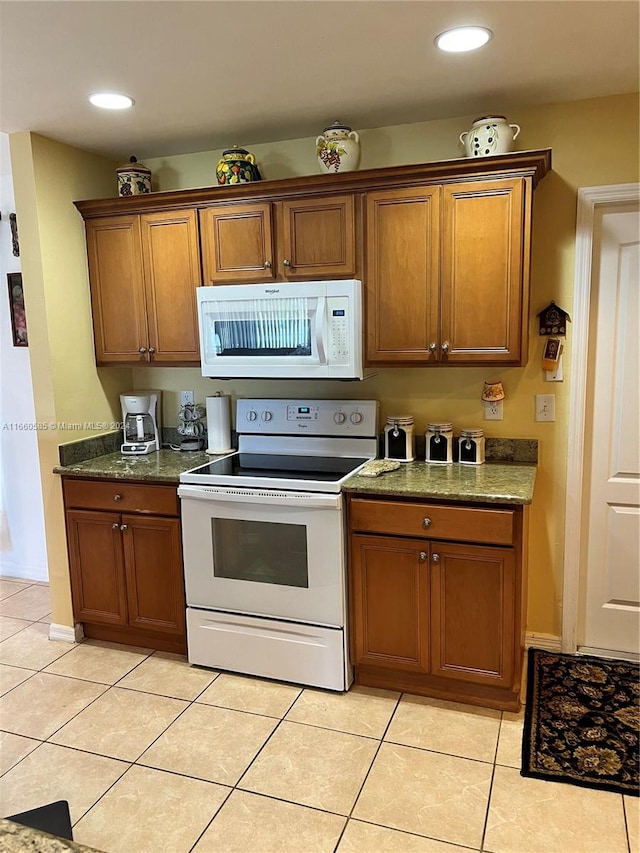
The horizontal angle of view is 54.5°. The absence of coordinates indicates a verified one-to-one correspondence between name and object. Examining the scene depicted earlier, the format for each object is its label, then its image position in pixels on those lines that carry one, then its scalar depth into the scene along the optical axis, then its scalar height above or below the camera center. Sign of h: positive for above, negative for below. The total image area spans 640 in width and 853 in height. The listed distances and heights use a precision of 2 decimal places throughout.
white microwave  2.70 +0.07
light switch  2.82 -0.30
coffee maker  3.34 -0.38
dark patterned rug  2.16 -1.48
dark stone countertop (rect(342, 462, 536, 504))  2.39 -0.57
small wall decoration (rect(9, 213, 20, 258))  3.52 +0.67
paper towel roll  3.21 -0.39
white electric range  2.61 -0.92
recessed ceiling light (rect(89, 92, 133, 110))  2.45 +1.00
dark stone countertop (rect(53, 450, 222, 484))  2.89 -0.56
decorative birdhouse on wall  2.74 +0.09
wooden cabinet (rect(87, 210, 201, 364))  3.02 +0.32
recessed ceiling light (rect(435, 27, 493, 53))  1.99 +0.99
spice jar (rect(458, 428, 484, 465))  2.84 -0.48
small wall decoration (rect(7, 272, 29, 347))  3.65 +0.26
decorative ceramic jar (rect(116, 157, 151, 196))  3.12 +0.86
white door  2.69 -0.49
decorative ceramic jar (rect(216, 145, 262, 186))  2.88 +0.84
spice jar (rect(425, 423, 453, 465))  2.88 -0.46
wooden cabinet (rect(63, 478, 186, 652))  2.93 -1.02
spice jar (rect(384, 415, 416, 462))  2.92 -0.45
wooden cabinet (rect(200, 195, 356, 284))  2.74 +0.48
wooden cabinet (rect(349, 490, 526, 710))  2.41 -1.03
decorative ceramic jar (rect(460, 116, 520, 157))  2.49 +0.82
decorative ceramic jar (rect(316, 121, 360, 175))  2.67 +0.85
